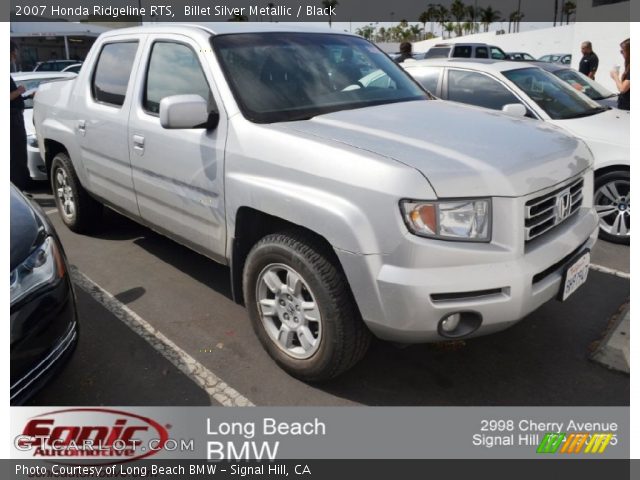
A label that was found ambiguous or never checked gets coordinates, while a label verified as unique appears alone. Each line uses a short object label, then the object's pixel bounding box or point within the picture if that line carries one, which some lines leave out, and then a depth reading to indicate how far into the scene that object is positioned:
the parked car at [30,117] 6.75
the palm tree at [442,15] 75.00
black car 2.32
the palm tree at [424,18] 74.16
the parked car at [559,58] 22.58
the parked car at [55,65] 18.22
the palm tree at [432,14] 75.11
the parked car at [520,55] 23.35
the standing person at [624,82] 6.97
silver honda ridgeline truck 2.36
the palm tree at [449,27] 74.20
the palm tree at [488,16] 70.81
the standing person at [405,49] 10.09
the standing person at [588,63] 11.21
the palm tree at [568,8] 64.26
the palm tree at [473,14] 73.75
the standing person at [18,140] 6.26
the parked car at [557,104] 5.07
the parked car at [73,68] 15.48
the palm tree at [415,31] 76.75
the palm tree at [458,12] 75.88
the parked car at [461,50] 17.66
